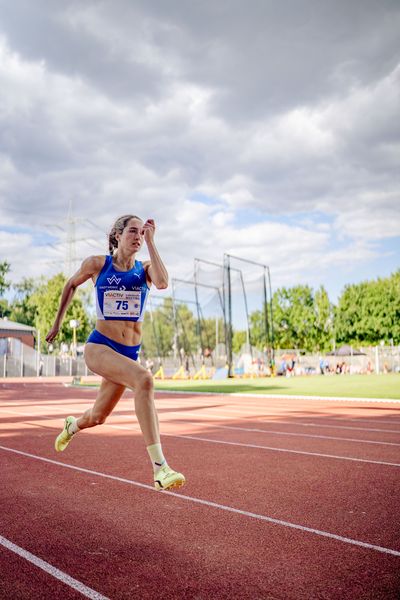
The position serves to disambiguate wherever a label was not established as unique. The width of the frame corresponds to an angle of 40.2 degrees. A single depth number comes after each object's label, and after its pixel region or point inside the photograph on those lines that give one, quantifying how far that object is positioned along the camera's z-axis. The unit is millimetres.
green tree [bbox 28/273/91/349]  52875
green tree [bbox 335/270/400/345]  67625
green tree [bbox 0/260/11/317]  67625
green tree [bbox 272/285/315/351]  74188
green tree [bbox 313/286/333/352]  72144
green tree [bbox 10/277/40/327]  84000
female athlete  4266
